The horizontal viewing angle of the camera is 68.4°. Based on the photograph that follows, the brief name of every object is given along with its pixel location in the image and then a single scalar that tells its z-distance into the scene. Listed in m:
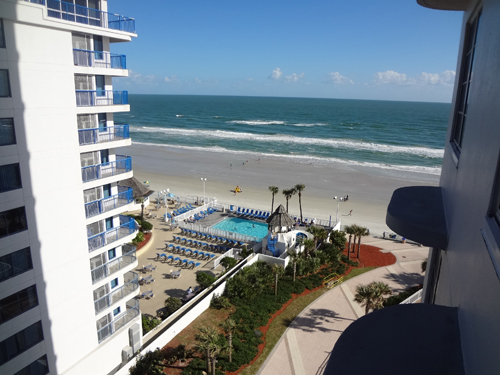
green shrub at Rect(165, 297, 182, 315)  19.31
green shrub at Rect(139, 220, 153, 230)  30.41
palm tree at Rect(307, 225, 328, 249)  26.84
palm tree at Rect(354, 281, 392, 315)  18.36
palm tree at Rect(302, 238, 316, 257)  25.38
